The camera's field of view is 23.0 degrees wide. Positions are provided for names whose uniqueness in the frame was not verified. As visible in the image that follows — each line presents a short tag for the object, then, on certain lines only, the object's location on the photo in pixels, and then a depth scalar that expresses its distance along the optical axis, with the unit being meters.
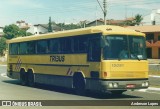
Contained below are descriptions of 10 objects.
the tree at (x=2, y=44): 116.94
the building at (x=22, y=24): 192.35
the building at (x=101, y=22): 140.25
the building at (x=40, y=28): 161.34
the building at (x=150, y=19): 112.69
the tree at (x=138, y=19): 116.25
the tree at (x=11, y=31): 126.50
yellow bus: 17.19
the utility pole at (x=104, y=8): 39.45
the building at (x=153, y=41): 85.44
